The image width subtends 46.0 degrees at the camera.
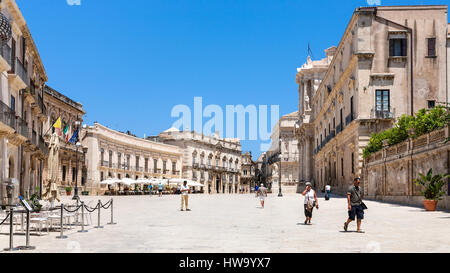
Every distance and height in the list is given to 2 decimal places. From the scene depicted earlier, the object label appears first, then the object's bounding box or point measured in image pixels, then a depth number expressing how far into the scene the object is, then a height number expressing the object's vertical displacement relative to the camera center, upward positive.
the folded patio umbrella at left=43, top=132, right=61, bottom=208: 19.98 +0.02
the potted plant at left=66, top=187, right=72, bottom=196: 48.88 -1.94
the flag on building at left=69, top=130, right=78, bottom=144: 39.84 +2.53
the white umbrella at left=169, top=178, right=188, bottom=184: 63.28 -1.28
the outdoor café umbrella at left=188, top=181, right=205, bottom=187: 60.59 -1.46
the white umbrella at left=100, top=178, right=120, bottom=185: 52.56 -1.11
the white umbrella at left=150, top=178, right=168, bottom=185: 57.20 -1.18
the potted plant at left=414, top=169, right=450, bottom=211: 19.52 -0.68
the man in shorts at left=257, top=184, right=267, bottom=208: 25.75 -1.16
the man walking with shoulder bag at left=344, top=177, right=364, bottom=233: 12.51 -0.77
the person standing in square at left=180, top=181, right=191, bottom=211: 22.58 -0.93
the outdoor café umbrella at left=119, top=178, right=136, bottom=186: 53.22 -1.12
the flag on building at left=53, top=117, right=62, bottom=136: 32.23 +2.77
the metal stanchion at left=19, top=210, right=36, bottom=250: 9.54 -1.40
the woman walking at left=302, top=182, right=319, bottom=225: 14.88 -0.87
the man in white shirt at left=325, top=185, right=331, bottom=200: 33.10 -1.35
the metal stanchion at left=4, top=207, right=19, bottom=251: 9.13 -1.29
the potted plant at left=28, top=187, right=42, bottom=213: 12.49 -0.87
